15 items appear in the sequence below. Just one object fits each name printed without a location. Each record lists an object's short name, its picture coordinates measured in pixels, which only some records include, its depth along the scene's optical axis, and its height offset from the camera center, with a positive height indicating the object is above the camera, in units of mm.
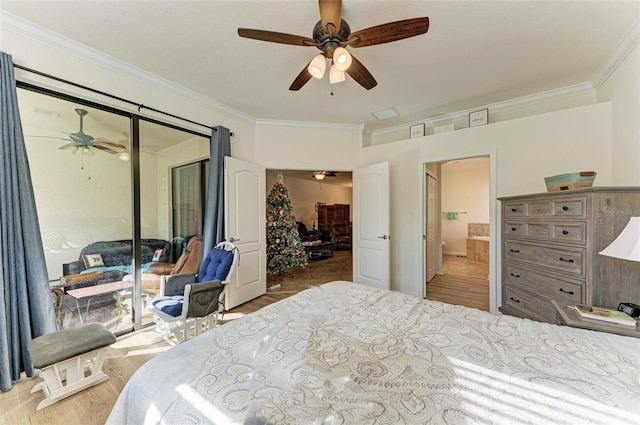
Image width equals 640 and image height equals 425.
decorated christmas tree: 4855 -499
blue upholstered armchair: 2221 -851
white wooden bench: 1688 -1035
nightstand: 1387 -685
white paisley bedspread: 748 -615
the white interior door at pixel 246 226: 3414 -208
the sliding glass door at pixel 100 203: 2230 +100
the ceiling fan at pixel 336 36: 1526 +1175
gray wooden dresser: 1807 -371
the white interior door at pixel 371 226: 3742 -242
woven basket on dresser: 2115 +255
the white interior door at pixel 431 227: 4745 -349
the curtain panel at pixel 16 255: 1827 -324
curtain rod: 2006 +1163
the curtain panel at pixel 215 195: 3285 +229
